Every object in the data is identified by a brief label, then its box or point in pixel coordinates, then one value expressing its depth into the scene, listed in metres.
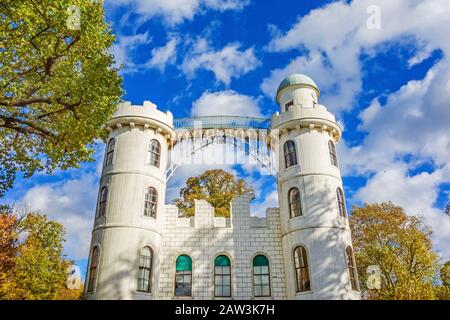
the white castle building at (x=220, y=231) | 17.23
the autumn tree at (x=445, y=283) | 19.49
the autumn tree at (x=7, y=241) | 26.06
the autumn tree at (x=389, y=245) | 21.69
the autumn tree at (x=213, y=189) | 31.41
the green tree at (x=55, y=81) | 11.00
